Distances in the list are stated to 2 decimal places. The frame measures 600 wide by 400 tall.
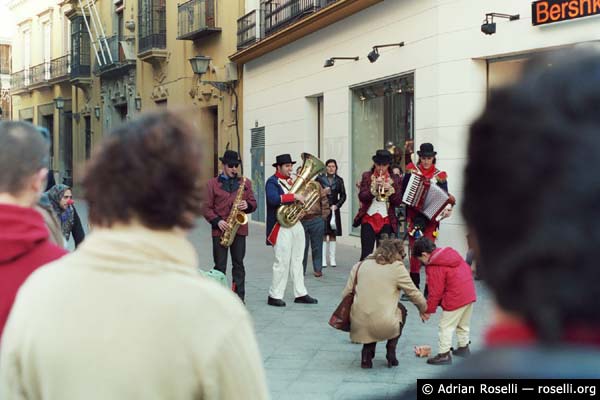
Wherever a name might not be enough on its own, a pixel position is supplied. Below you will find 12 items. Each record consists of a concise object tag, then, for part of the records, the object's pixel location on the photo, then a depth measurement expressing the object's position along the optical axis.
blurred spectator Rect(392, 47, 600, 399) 1.02
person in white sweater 1.98
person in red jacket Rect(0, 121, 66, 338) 2.83
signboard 11.53
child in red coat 7.35
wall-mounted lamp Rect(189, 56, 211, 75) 22.95
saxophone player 10.44
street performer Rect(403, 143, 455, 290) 10.72
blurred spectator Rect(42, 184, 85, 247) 9.71
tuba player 10.59
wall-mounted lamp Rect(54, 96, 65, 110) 40.41
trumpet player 11.23
